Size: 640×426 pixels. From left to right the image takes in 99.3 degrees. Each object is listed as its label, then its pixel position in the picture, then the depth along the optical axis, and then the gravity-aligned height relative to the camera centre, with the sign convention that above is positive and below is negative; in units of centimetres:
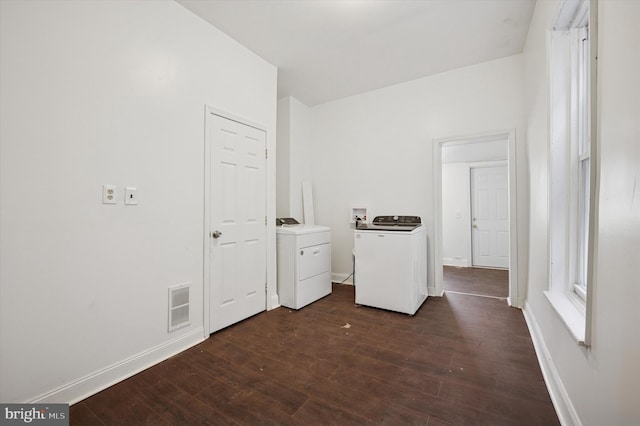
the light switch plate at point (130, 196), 187 +10
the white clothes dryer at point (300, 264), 305 -63
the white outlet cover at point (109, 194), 176 +10
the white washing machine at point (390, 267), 284 -61
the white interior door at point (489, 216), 527 -8
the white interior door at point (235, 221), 246 -11
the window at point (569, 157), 159 +34
